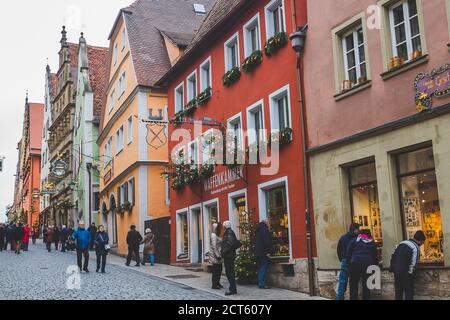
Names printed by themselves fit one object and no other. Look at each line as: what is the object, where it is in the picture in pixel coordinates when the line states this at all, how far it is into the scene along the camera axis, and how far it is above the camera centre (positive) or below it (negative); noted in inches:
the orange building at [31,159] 3299.7 +609.4
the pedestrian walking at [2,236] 1322.6 +72.2
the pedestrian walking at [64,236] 1349.7 +67.3
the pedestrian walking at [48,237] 1352.1 +66.1
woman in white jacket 605.9 +4.2
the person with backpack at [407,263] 446.9 -7.5
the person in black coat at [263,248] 624.7 +10.3
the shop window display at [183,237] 952.3 +37.9
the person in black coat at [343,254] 515.2 +0.8
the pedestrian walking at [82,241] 773.3 +30.5
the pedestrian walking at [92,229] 1027.4 +61.8
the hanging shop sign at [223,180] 757.8 +103.3
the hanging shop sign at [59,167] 1887.3 +302.3
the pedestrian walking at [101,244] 793.6 +27.3
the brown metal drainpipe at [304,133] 595.2 +123.0
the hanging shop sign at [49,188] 1943.7 +257.8
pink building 460.8 +103.9
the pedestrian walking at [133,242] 912.9 +32.0
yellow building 1185.4 +316.1
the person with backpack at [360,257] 484.4 -2.2
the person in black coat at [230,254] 569.9 +5.6
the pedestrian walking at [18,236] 1222.9 +65.0
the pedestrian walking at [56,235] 1474.5 +75.8
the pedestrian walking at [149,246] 953.5 +26.2
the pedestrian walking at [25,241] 1357.0 +60.1
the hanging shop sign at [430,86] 452.4 +122.5
